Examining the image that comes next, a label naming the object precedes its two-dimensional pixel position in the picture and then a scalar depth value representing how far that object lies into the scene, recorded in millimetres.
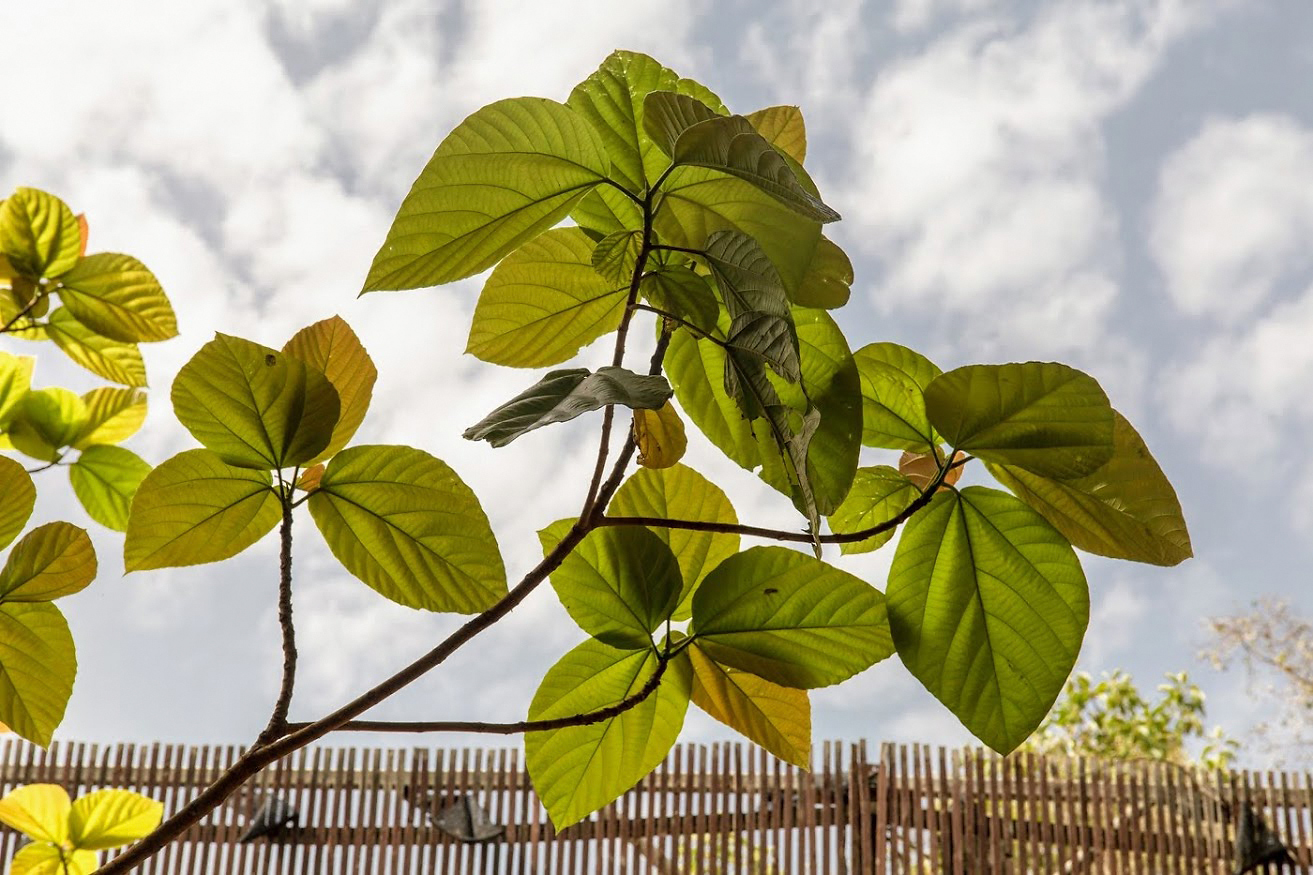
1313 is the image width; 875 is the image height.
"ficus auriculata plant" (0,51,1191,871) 1174
